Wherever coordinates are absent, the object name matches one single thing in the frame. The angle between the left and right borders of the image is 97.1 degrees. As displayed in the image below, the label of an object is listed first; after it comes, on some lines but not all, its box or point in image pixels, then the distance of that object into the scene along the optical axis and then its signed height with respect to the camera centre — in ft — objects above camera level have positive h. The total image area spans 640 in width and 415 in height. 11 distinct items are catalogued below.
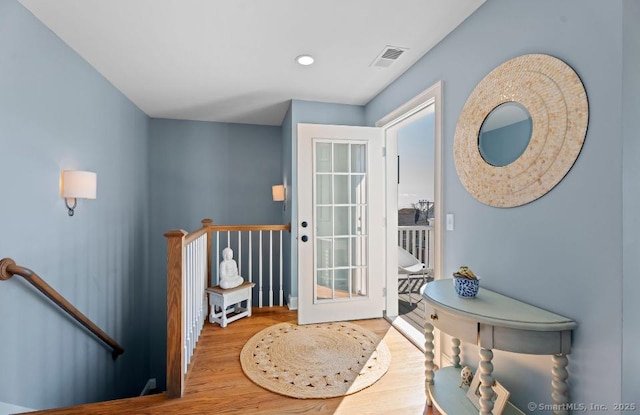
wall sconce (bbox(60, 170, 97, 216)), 6.75 +0.49
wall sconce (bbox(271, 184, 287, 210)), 13.05 +0.60
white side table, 9.29 -3.17
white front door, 9.68 -0.62
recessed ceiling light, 7.60 +4.01
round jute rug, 6.24 -3.95
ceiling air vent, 7.18 +4.00
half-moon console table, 3.91 -1.82
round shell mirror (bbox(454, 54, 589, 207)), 4.08 +1.27
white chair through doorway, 13.01 -2.83
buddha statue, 9.63 -2.34
